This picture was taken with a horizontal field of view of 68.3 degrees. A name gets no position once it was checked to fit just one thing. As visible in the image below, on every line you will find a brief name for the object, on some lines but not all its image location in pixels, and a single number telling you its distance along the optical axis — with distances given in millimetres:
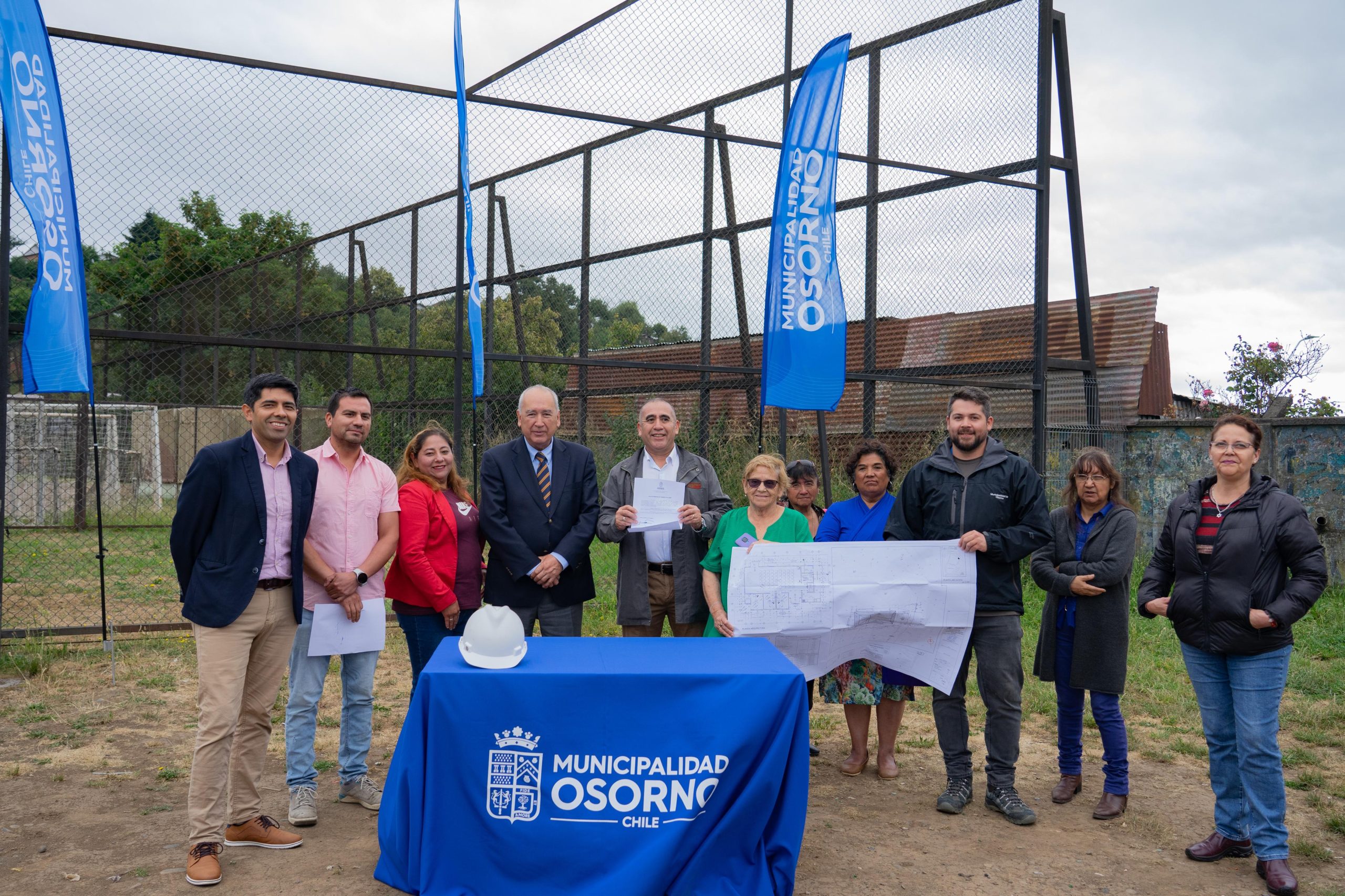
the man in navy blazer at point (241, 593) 3773
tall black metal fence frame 8562
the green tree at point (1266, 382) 16812
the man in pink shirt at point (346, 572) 4340
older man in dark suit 4918
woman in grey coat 4680
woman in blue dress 5152
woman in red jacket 4648
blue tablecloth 3414
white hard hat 3539
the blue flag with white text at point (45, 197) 5555
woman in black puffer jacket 3891
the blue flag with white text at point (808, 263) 6777
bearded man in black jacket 4578
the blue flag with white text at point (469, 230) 6289
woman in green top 4816
